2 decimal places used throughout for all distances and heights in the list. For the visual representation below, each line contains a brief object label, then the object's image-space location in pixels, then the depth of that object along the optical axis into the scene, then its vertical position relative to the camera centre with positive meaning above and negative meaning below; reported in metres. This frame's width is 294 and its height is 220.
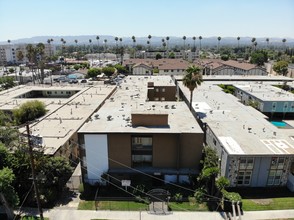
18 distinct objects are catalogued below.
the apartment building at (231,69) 110.69 -12.90
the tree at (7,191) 26.55 -16.10
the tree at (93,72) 120.81 -15.96
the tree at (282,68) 111.81 -12.05
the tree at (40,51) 100.53 -5.48
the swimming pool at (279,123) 58.47 -19.07
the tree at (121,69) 131.73 -15.68
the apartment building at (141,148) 34.22 -14.59
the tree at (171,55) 182.89 -11.79
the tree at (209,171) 31.92 -16.31
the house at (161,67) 115.75 -12.84
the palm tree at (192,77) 47.03 -6.88
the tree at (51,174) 31.14 -16.76
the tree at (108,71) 121.88 -15.51
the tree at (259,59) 157.75 -11.68
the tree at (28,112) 50.62 -14.73
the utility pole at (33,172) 18.82 -10.43
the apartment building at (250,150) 33.12 -14.26
